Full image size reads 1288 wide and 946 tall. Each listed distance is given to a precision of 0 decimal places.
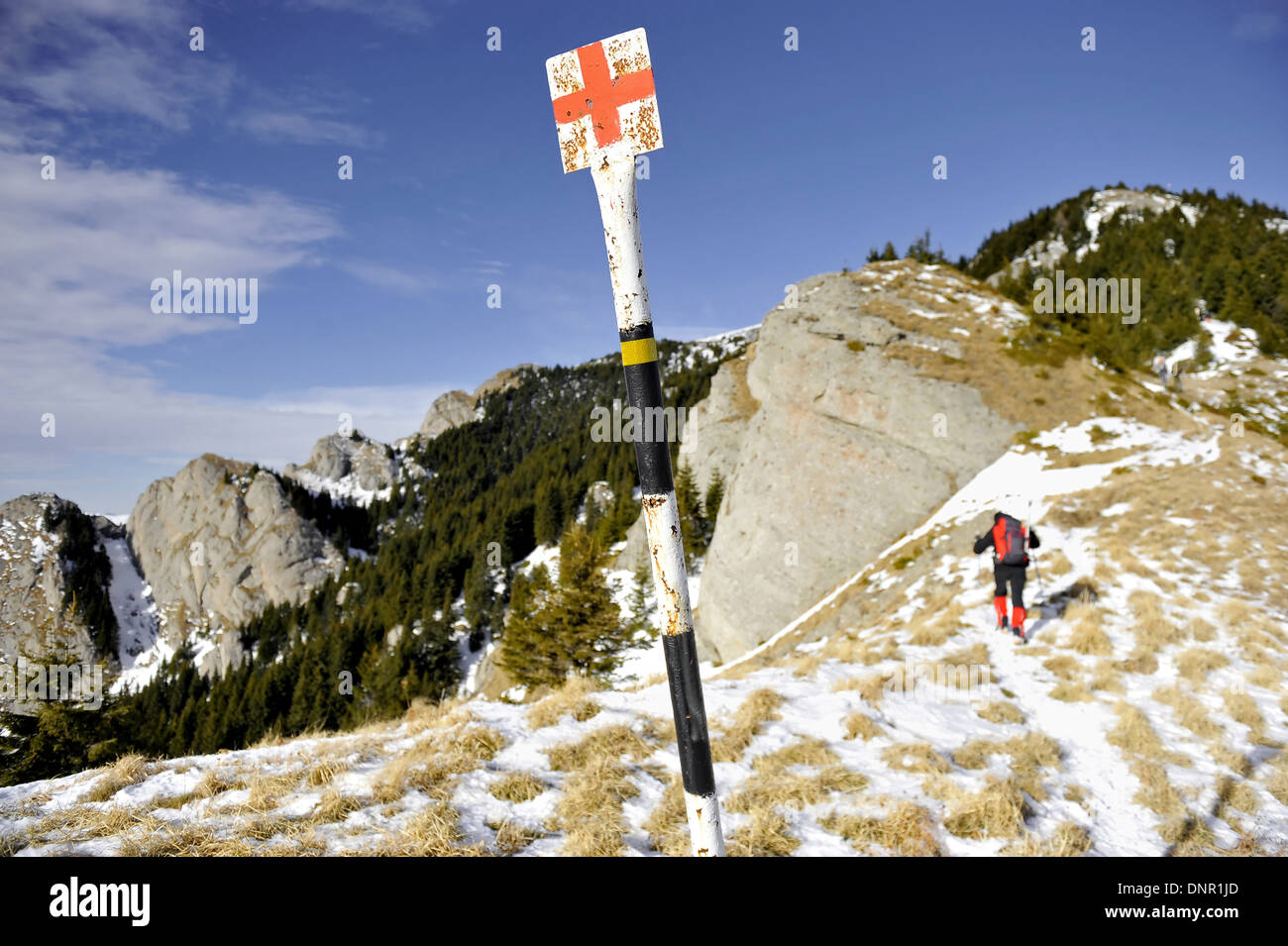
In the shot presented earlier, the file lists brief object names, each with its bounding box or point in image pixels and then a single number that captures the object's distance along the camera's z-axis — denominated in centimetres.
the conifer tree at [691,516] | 5006
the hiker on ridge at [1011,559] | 1072
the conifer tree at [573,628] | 2702
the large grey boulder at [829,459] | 2680
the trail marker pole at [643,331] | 280
